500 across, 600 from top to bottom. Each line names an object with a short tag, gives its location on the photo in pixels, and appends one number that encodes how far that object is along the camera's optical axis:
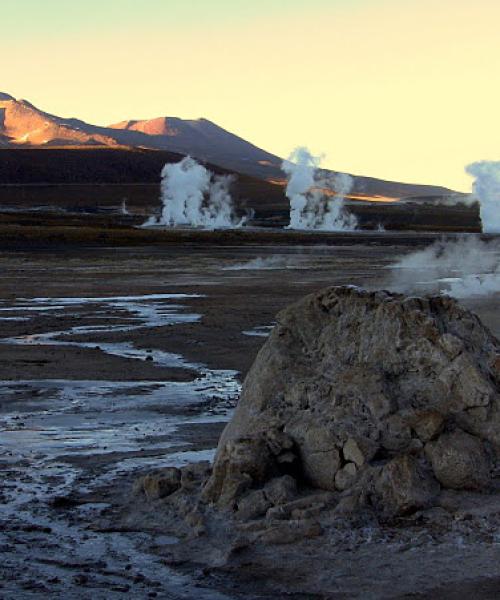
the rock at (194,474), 11.02
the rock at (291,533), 9.58
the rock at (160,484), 10.96
